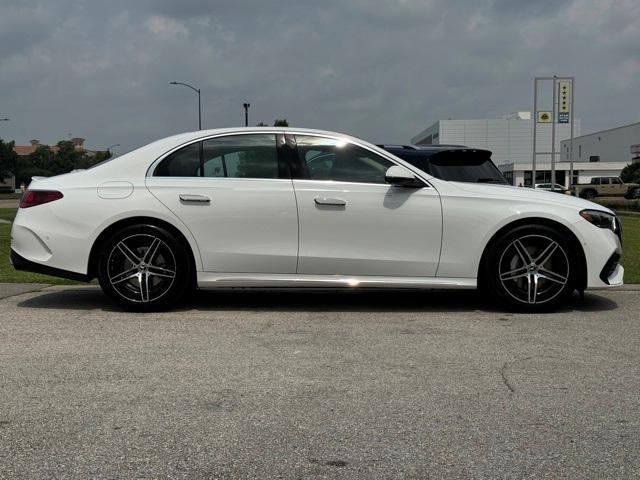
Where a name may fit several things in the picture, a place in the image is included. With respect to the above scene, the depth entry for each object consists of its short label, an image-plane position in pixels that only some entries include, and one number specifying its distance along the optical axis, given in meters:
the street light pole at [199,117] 43.12
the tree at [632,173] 66.02
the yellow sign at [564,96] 43.94
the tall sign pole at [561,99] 43.75
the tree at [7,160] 112.50
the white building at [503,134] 129.75
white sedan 5.65
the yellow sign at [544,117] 49.37
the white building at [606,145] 101.81
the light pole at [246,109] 42.28
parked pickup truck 51.44
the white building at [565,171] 95.19
